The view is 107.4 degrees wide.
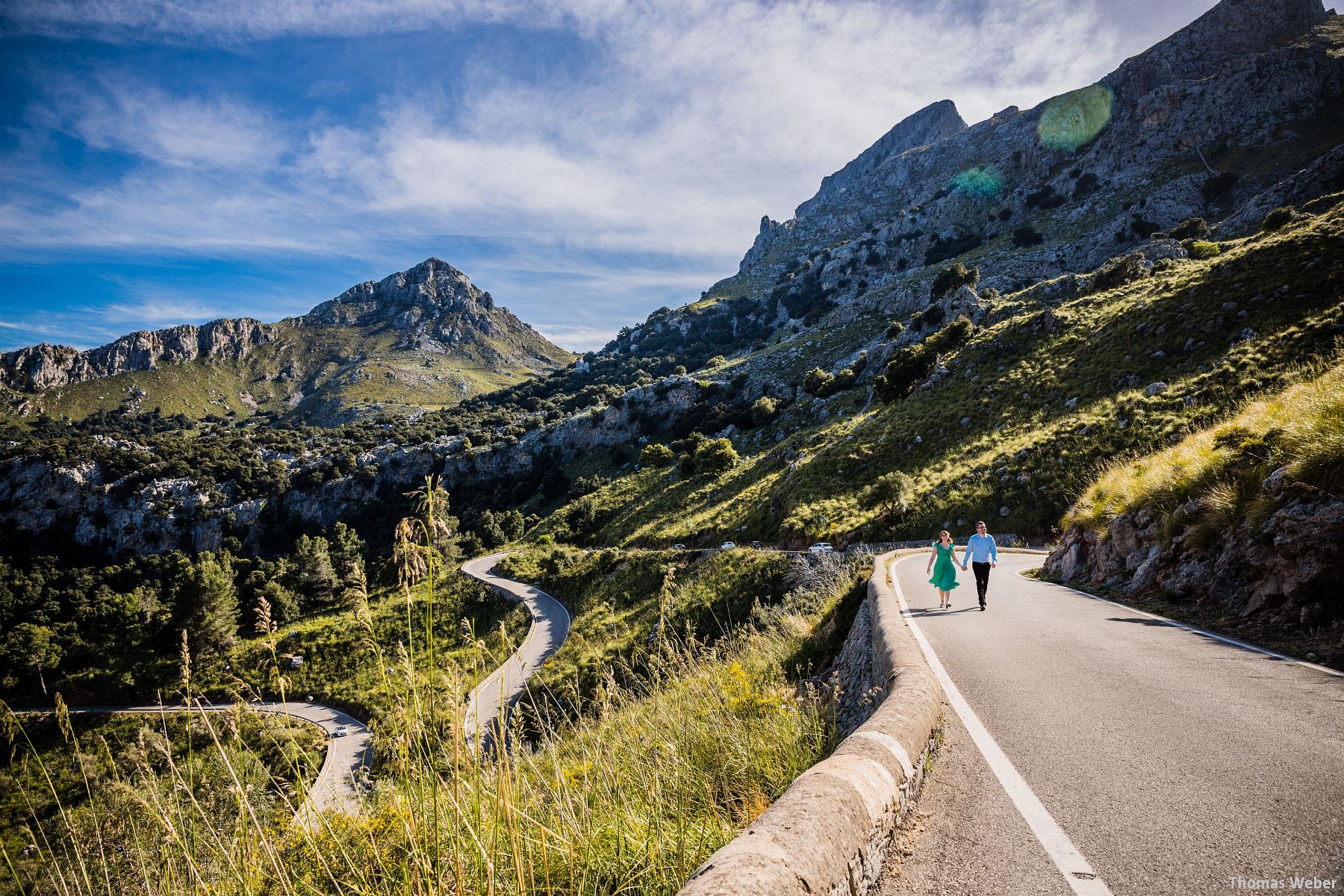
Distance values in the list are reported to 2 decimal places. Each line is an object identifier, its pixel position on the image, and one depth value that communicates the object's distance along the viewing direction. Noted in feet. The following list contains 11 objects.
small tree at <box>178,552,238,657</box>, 109.50
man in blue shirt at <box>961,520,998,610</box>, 32.53
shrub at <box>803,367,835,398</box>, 183.46
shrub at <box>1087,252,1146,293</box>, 130.89
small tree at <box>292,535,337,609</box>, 161.27
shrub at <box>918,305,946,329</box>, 173.47
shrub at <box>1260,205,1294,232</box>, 116.37
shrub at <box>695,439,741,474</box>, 157.89
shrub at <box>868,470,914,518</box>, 80.53
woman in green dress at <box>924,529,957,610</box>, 32.78
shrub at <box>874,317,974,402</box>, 136.77
